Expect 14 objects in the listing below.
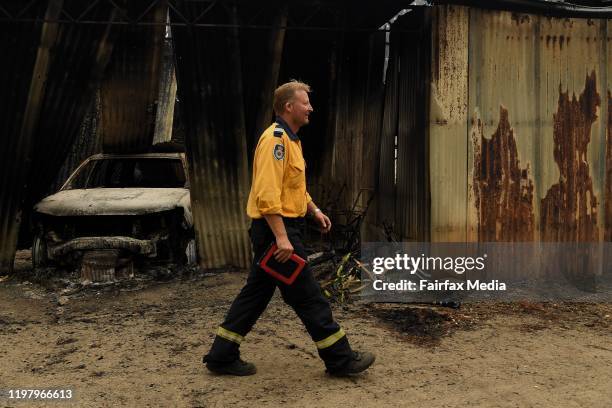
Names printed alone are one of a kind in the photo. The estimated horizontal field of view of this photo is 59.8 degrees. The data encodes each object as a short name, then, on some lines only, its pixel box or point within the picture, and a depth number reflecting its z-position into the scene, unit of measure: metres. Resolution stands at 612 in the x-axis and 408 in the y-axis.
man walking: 3.13
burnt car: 6.36
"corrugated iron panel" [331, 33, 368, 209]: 8.88
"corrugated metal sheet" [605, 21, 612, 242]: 5.96
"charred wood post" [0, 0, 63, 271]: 6.80
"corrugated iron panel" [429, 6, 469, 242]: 5.63
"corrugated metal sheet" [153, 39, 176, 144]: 14.54
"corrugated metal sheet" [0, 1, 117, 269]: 6.79
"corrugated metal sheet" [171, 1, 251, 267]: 7.11
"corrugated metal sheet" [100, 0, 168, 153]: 9.05
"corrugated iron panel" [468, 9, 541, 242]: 5.72
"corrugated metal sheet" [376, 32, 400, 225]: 7.01
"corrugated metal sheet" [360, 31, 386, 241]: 7.83
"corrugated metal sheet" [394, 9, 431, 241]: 5.83
